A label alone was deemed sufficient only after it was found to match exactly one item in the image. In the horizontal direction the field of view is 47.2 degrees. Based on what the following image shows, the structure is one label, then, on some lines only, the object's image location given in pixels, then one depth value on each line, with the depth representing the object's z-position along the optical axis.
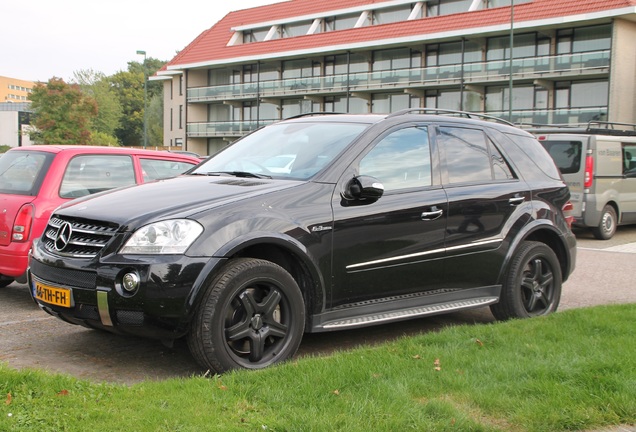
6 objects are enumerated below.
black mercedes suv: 4.38
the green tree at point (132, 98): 107.75
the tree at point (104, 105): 95.50
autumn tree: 61.66
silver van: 14.13
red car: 6.77
